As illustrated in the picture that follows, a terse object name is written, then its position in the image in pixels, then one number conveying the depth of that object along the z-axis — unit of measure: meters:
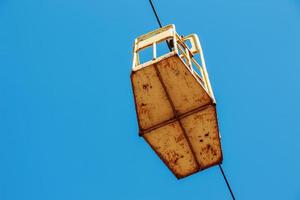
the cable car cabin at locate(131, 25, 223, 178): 13.12
